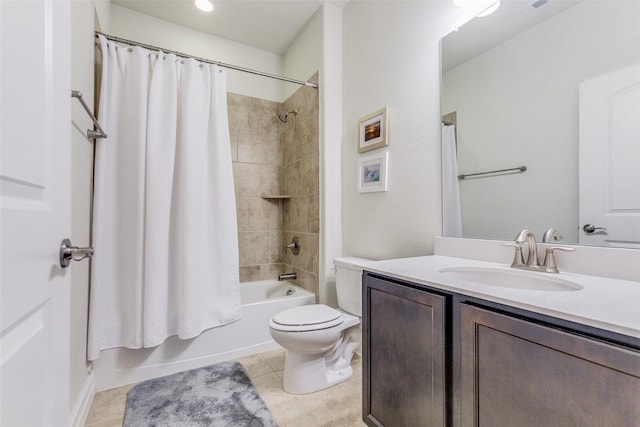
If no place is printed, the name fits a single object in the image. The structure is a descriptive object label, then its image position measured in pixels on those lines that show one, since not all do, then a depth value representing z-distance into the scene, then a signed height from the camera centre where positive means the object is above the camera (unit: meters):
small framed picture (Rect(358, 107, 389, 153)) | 1.86 +0.57
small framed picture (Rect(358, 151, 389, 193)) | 1.87 +0.29
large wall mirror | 0.97 +0.40
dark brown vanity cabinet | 0.60 -0.39
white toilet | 1.57 -0.67
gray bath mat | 1.41 -1.00
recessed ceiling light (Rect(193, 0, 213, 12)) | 2.13 +1.57
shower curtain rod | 1.74 +1.07
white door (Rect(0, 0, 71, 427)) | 0.43 +0.01
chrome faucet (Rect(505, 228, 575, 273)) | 1.06 -0.14
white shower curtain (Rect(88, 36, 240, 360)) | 1.70 +0.06
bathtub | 1.73 -0.88
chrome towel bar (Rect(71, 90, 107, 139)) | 1.44 +0.45
